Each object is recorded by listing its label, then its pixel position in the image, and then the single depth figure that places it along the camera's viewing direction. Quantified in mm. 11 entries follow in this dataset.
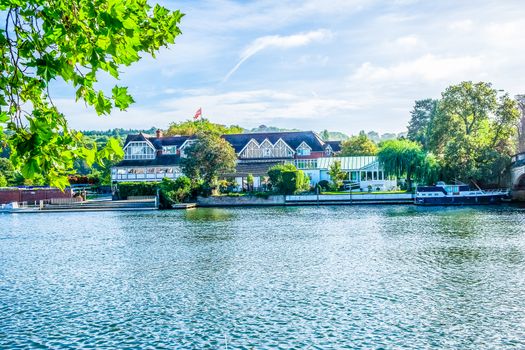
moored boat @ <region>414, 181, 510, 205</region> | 53094
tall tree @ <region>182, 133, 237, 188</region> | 62062
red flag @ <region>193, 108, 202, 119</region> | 96262
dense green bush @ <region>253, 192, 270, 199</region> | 59125
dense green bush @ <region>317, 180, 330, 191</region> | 66875
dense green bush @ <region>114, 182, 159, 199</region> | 66000
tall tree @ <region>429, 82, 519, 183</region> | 57281
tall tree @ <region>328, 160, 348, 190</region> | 64875
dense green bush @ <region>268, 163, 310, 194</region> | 59688
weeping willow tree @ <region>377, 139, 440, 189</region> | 59031
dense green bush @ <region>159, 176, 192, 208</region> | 58000
